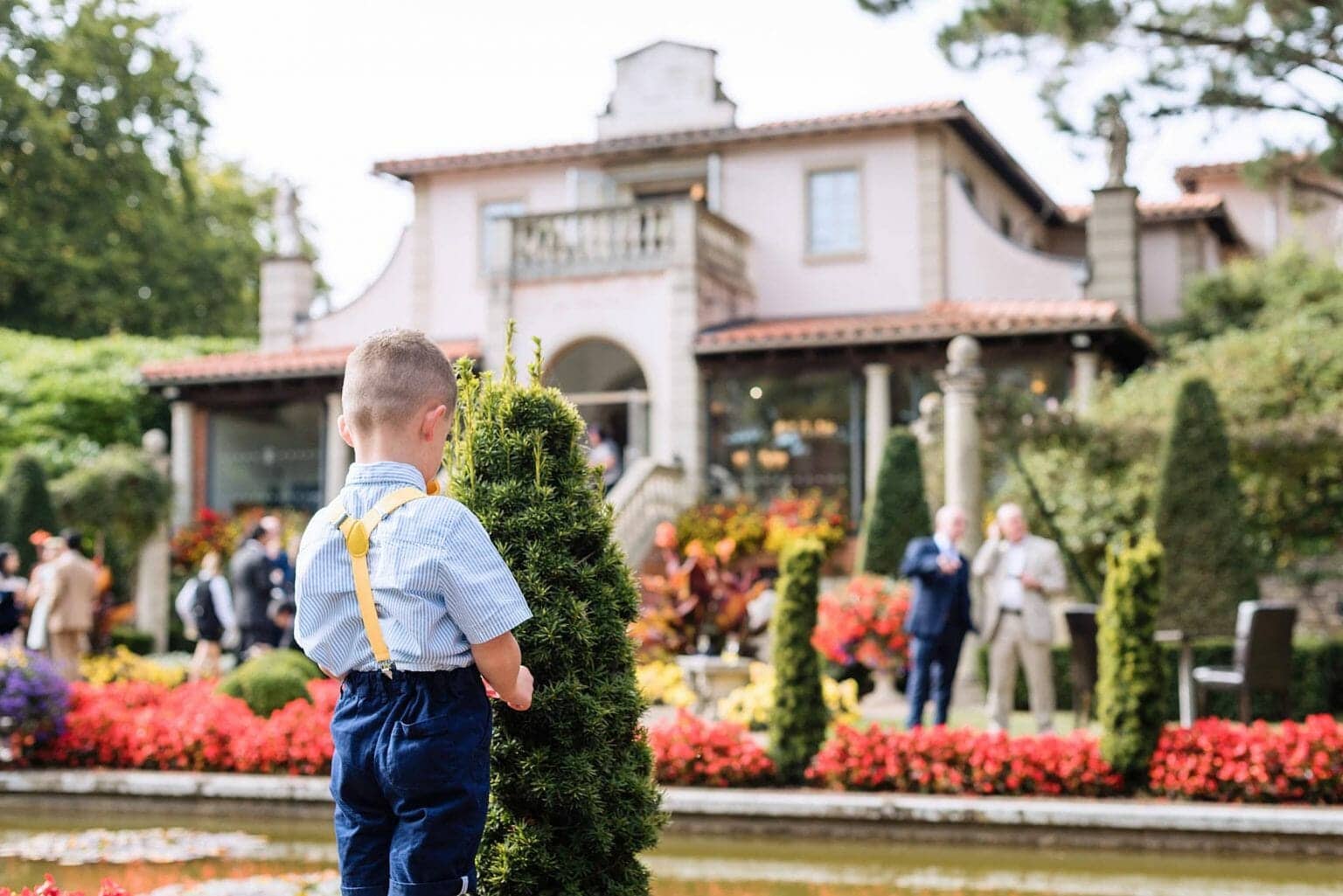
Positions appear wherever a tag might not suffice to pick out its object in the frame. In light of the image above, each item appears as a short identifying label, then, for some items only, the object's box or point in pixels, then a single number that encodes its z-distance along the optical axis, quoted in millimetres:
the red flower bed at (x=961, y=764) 8586
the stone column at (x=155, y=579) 20469
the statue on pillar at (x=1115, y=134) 18203
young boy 3338
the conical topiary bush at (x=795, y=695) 9086
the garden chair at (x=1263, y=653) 10633
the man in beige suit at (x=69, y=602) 13469
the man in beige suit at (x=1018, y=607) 11094
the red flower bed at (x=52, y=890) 4281
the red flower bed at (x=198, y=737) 9492
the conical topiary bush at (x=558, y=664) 4113
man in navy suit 10719
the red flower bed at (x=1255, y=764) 8297
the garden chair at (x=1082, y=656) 11359
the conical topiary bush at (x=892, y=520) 17344
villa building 22562
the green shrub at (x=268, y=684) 10820
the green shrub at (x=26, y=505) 20250
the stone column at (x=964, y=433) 14180
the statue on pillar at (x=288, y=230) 26969
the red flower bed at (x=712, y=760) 8992
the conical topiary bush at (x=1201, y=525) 14328
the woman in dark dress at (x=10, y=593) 14305
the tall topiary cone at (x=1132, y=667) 8531
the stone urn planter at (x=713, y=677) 11922
